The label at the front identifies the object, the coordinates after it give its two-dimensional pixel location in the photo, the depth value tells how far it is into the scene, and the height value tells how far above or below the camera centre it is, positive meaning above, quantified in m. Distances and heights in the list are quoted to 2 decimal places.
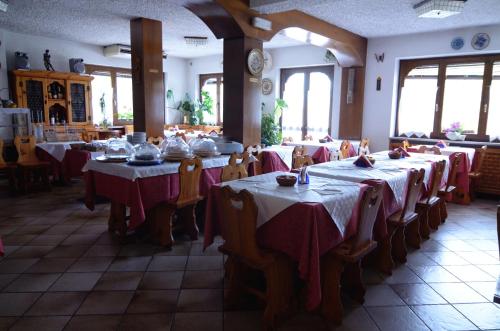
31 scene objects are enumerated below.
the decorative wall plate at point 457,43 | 5.55 +1.21
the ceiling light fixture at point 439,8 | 3.84 +1.23
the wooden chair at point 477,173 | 5.02 -0.75
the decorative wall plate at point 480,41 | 5.35 +1.21
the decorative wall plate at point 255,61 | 4.39 +0.69
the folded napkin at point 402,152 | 4.09 -0.38
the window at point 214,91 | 9.11 +0.64
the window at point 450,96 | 5.62 +0.39
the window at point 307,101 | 7.39 +0.35
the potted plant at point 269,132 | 5.68 -0.25
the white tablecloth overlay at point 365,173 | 2.79 -0.45
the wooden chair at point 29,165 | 5.19 -0.77
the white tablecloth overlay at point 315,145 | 5.41 -0.42
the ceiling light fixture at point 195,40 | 6.55 +1.38
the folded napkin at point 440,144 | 5.23 -0.36
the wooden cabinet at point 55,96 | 6.50 +0.32
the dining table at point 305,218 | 1.90 -0.58
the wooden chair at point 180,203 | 3.10 -0.77
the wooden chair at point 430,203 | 3.24 -0.76
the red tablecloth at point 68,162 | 4.93 -0.71
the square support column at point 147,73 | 5.35 +0.63
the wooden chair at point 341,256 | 2.03 -0.79
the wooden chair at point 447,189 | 3.84 -0.75
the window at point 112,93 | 7.94 +0.46
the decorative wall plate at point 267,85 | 7.90 +0.70
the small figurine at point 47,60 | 6.80 +0.99
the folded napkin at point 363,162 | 3.25 -0.41
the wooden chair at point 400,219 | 2.73 -0.77
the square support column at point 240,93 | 4.38 +0.29
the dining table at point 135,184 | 2.89 -0.61
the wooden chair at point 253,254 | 1.96 -0.79
